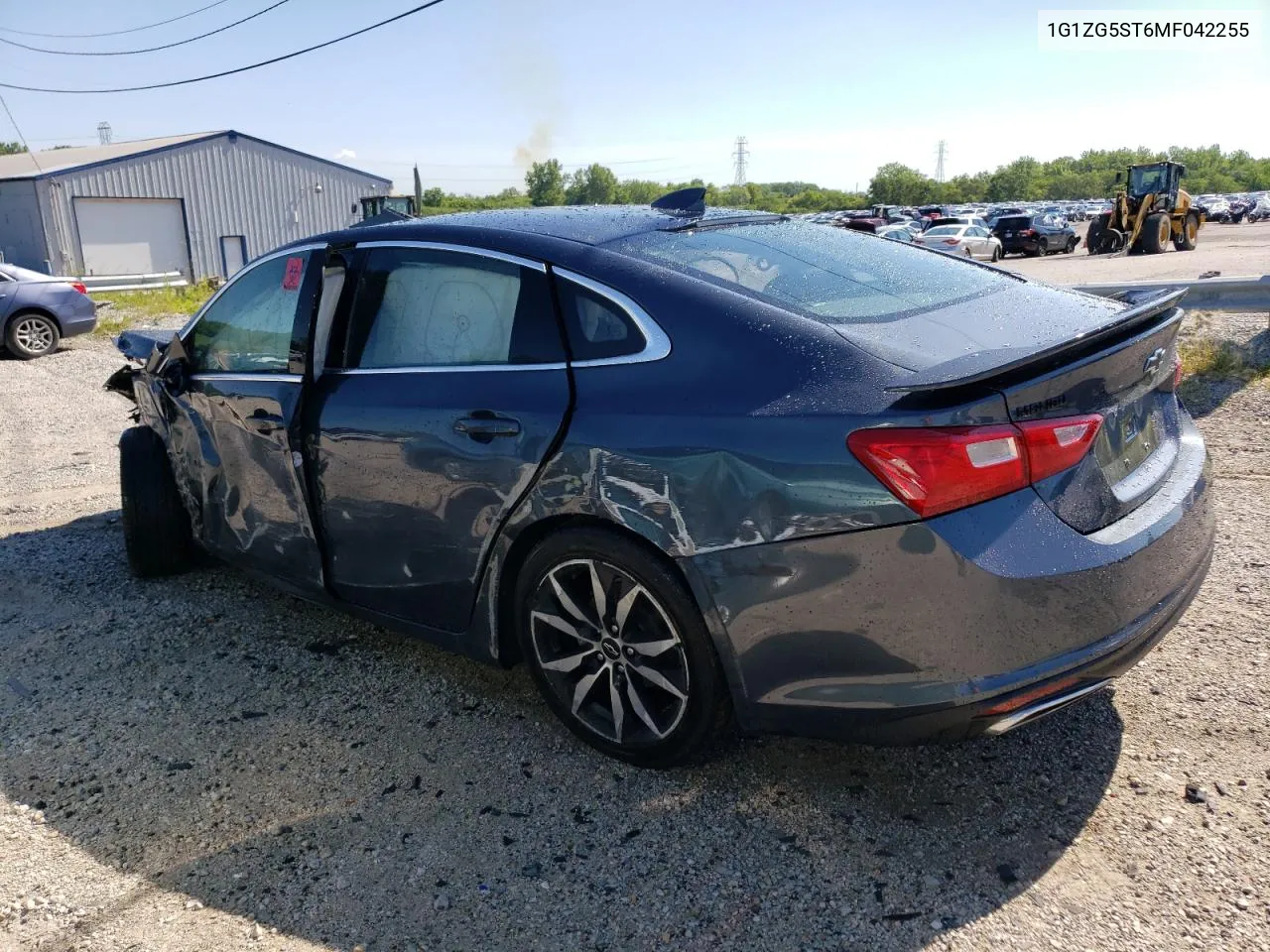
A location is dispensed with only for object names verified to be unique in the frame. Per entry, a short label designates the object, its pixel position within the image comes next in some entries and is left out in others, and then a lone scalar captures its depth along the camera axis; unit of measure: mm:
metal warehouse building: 32875
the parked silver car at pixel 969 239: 31234
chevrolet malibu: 2373
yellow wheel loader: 28719
